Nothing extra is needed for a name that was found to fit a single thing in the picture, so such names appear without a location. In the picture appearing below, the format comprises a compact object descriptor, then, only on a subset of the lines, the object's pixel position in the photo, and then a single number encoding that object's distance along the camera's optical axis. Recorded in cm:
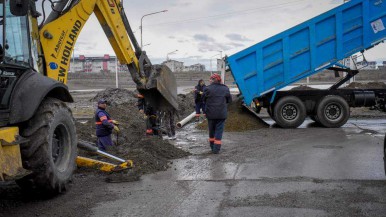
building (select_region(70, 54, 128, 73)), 8938
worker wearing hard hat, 1018
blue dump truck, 1439
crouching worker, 926
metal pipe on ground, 775
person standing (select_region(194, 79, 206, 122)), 1814
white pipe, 1584
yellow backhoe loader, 567
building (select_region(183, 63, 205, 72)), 10988
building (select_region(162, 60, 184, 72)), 9340
